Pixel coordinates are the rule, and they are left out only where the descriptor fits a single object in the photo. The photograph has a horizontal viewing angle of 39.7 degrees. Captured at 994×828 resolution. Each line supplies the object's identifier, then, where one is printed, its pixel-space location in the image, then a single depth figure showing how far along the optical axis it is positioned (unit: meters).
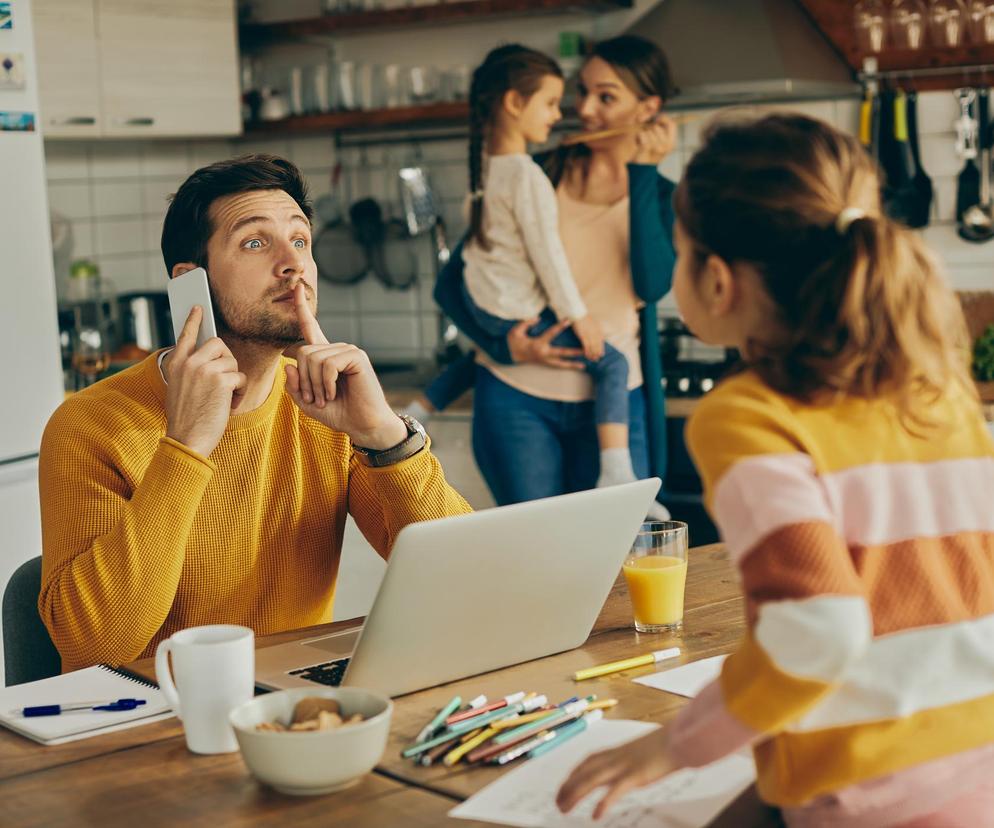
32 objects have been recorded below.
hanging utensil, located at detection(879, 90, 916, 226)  3.49
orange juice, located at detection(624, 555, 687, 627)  1.49
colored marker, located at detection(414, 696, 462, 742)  1.17
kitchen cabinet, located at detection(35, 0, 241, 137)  3.80
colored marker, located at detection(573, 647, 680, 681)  1.33
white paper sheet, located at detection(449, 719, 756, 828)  1.01
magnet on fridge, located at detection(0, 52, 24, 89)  2.87
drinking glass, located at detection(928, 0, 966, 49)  3.37
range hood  3.47
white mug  1.14
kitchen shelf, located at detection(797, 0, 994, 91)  3.42
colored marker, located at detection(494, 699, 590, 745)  1.15
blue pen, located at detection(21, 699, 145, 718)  1.26
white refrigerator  2.88
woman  2.94
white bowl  1.04
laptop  1.22
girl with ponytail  0.90
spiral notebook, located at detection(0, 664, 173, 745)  1.23
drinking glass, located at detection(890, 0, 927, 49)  3.42
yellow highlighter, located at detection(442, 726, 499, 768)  1.12
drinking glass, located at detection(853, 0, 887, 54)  3.44
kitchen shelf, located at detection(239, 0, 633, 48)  3.81
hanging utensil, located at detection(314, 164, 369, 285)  4.37
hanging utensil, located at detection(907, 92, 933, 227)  3.49
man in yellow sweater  1.51
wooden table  1.03
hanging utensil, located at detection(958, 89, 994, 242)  3.45
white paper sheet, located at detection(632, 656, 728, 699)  1.30
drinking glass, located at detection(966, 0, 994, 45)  3.32
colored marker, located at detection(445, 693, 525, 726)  1.19
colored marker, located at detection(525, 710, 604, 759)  1.13
